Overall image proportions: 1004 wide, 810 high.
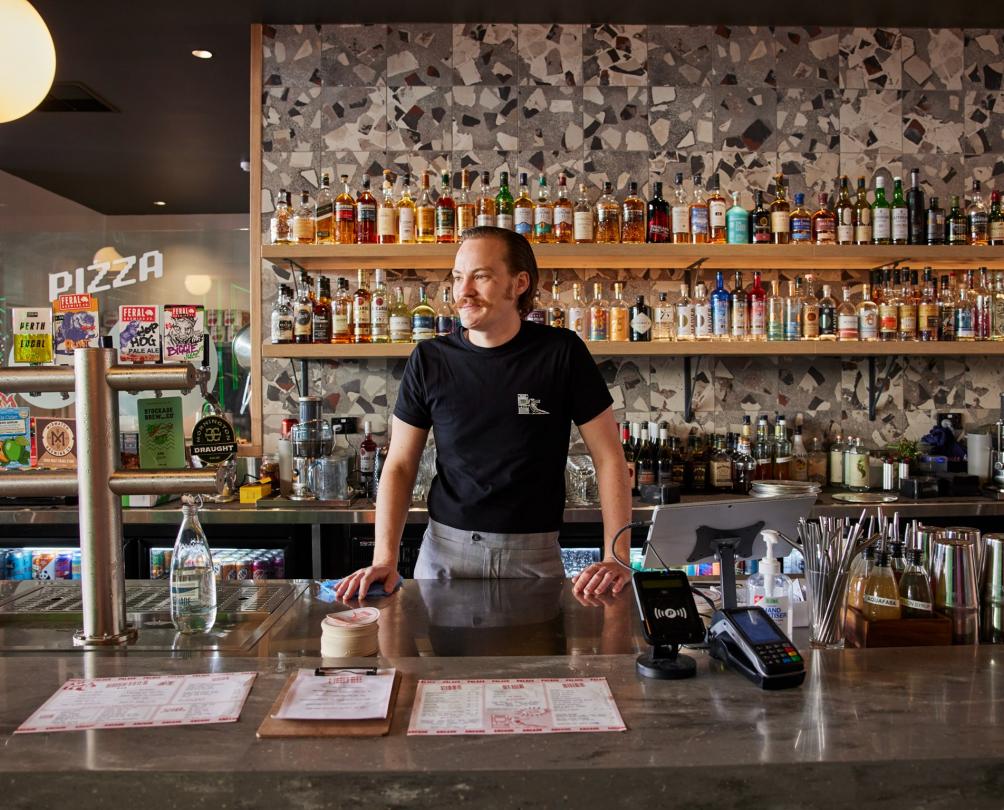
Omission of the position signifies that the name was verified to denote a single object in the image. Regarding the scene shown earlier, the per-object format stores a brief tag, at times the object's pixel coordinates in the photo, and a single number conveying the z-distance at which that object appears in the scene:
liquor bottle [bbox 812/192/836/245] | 3.83
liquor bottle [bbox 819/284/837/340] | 3.90
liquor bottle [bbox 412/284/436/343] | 3.77
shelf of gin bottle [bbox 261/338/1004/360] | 3.68
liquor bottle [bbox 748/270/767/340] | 3.86
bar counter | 0.94
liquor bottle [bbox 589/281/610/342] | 3.87
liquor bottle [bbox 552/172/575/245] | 3.80
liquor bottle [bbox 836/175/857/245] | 3.79
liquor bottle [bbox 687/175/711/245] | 3.80
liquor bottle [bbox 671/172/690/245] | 3.83
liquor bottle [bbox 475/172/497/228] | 3.79
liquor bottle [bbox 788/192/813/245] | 3.80
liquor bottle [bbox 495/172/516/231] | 3.78
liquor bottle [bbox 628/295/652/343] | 3.81
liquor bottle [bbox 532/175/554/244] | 3.77
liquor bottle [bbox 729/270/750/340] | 3.85
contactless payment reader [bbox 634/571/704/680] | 1.24
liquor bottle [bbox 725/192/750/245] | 3.78
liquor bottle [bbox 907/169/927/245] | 3.87
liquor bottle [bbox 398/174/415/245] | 3.74
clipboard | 1.03
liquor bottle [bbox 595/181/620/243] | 3.85
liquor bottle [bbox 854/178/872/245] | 3.80
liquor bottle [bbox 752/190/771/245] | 3.84
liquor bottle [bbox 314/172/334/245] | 3.77
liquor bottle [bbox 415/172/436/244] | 3.77
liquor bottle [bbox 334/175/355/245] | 3.79
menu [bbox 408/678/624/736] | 1.05
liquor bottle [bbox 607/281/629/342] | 3.85
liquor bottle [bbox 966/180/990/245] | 3.87
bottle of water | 1.46
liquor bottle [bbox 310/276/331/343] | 3.76
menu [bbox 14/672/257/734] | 1.08
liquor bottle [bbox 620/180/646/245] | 3.88
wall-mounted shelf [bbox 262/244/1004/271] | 3.65
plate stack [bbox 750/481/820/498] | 3.56
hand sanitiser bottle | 1.55
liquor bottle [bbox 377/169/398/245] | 3.74
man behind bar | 2.24
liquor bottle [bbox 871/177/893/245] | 3.80
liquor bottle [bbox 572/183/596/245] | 3.75
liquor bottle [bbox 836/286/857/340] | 3.81
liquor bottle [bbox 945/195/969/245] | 3.87
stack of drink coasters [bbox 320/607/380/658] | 1.38
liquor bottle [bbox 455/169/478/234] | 3.81
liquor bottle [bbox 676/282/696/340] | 3.89
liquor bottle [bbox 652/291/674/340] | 3.92
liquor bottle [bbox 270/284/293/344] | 3.73
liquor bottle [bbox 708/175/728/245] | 3.82
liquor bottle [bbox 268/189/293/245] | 3.76
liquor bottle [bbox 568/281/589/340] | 3.88
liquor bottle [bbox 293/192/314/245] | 3.74
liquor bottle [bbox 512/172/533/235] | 3.79
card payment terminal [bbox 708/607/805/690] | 1.18
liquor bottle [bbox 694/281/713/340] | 3.85
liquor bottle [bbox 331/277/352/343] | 3.80
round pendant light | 1.76
